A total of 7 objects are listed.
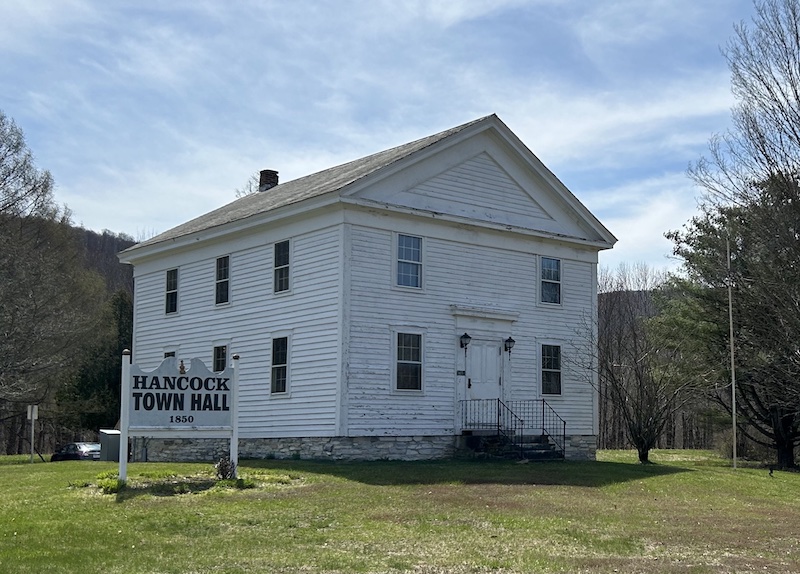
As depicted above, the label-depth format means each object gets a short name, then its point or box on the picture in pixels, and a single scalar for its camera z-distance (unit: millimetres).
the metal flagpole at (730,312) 26156
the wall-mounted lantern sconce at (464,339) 24641
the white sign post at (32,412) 35812
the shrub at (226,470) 16625
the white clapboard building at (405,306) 23047
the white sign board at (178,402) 16094
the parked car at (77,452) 39844
